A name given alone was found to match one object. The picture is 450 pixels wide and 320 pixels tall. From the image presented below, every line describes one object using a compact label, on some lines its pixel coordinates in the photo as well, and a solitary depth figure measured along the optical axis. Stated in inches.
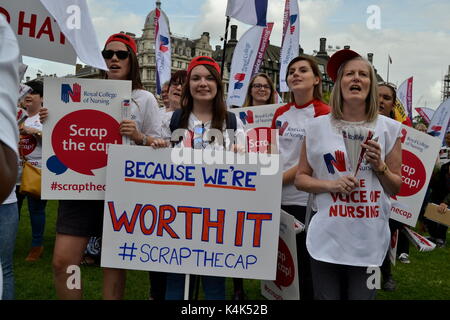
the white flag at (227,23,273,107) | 340.8
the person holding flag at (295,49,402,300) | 105.7
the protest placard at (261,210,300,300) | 132.6
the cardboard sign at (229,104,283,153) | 184.4
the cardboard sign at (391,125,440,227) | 175.2
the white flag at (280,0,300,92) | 331.9
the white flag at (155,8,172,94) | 436.5
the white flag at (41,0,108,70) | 115.6
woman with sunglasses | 127.2
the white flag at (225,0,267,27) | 202.8
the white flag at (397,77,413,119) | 532.1
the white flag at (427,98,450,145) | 397.4
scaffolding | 3309.5
